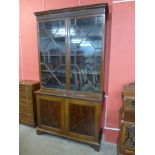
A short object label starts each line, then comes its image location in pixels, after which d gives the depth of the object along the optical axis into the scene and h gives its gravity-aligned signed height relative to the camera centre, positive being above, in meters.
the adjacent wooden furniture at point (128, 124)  1.78 -0.68
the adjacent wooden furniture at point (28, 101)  2.95 -0.67
